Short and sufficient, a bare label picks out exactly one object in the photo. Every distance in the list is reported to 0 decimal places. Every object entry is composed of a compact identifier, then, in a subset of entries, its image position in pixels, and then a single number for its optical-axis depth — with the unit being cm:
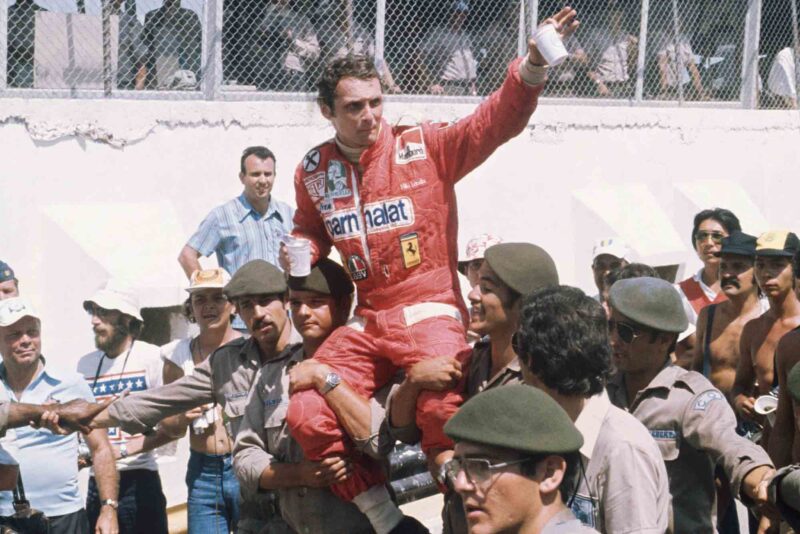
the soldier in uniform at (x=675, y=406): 398
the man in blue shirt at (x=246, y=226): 838
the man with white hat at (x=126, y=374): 683
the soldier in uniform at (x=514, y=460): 299
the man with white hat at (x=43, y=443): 614
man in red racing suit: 451
